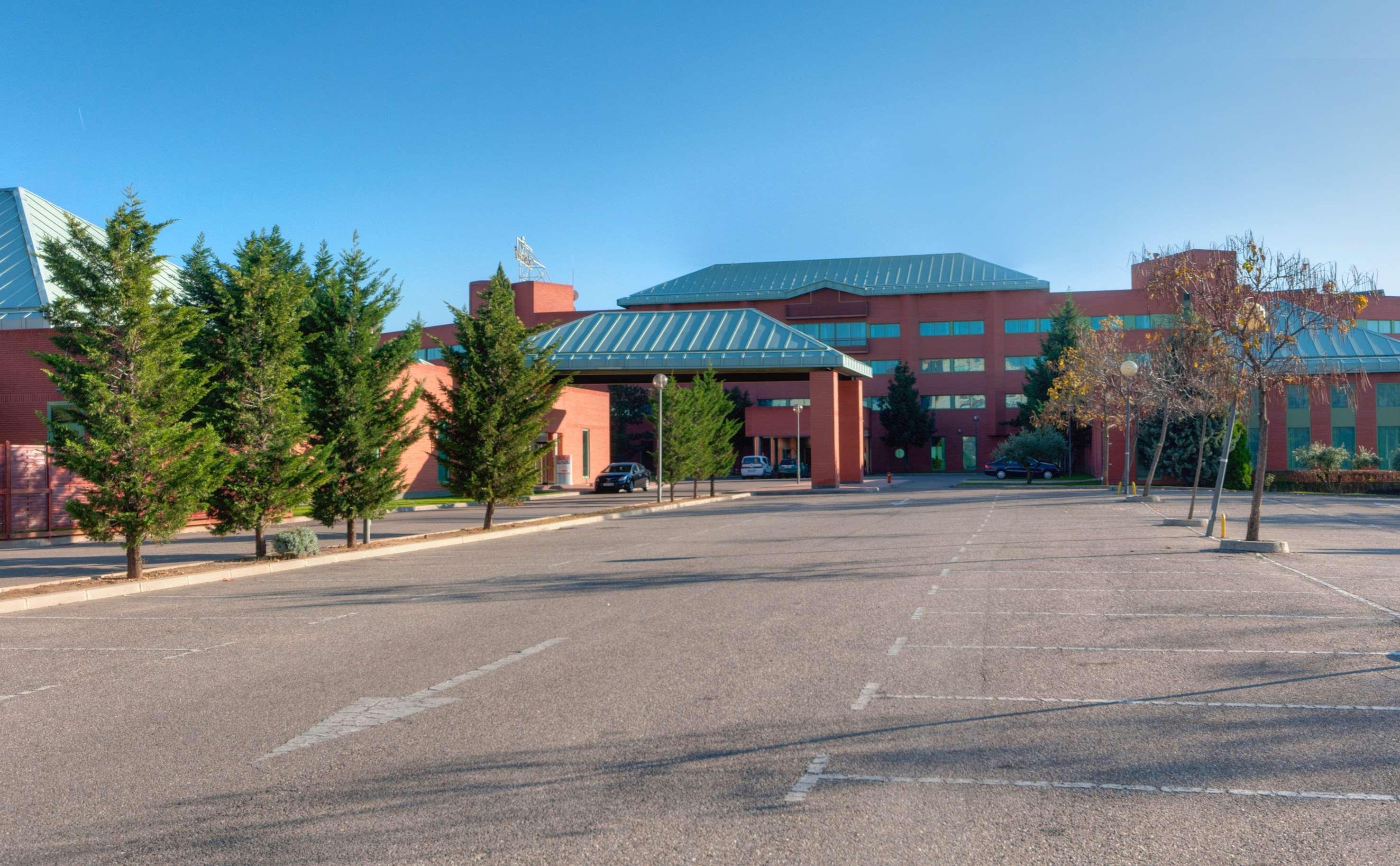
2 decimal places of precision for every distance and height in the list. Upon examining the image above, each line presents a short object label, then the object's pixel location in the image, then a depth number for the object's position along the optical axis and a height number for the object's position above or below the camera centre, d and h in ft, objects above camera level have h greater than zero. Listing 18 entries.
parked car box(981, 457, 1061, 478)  201.46 -1.47
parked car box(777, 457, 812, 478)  237.66 -0.85
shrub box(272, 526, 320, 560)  60.08 -4.07
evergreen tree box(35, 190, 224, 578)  47.60 +4.28
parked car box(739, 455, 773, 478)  233.96 -0.20
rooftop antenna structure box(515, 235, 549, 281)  274.16 +57.85
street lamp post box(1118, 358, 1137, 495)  117.70 +3.94
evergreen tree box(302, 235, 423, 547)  64.59 +5.44
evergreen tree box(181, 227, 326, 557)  56.29 +4.94
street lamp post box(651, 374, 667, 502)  119.70 +7.27
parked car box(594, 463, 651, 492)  153.99 -1.44
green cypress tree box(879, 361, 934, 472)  258.16 +12.62
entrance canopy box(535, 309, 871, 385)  151.33 +18.43
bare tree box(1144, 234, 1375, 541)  57.47 +8.74
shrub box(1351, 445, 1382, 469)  143.33 -0.58
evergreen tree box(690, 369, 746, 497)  140.46 +6.00
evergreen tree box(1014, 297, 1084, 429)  227.20 +24.38
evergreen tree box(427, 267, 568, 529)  80.38 +4.89
